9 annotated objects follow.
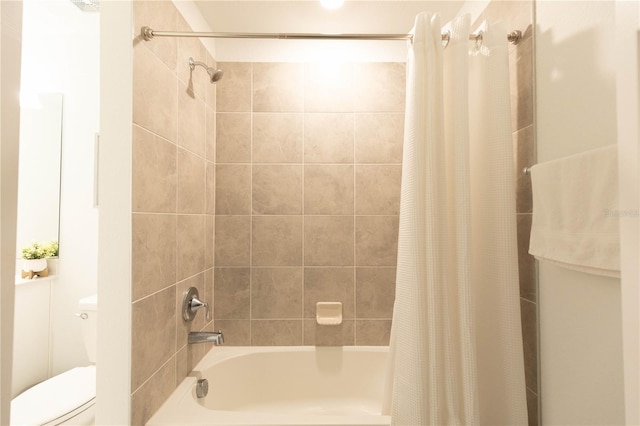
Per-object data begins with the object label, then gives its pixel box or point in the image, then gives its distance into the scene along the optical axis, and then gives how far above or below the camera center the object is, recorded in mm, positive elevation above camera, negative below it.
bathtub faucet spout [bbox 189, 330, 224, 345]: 1504 -549
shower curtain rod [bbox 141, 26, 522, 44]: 1136 +695
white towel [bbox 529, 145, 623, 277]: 732 +19
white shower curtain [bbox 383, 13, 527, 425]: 985 -90
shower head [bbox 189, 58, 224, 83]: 1547 +735
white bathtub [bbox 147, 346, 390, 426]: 1795 -915
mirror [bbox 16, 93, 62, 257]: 2068 +372
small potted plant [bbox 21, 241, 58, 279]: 2018 -230
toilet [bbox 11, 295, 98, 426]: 1378 -830
